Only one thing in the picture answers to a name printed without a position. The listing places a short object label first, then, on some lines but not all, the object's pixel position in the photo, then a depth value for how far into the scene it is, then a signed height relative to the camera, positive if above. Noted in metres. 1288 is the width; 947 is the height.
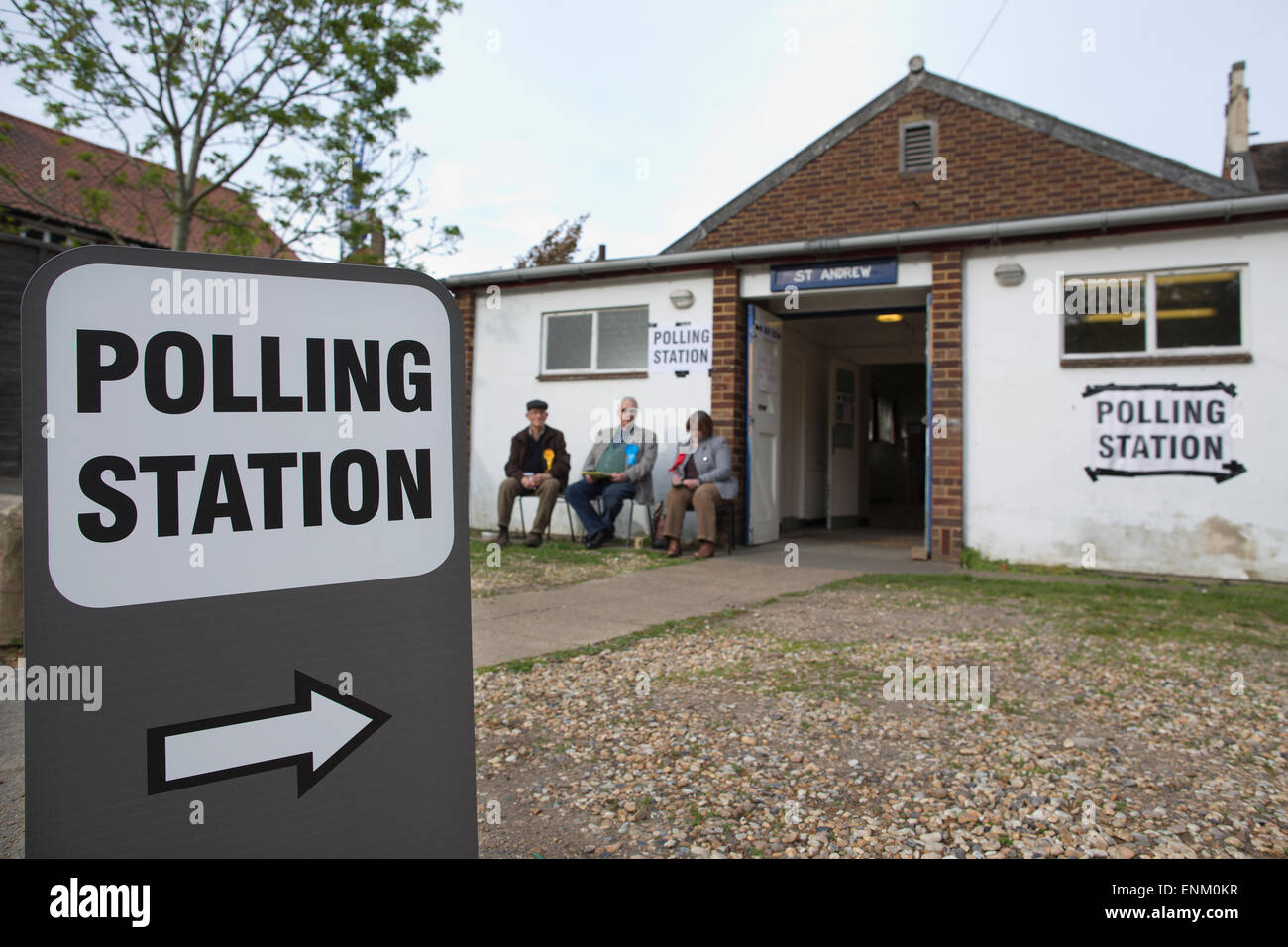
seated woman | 8.50 -0.21
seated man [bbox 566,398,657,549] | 8.99 -0.14
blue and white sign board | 8.72 +2.02
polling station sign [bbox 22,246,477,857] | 1.16 -0.14
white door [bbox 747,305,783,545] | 9.55 +0.50
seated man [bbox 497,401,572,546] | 9.09 -0.05
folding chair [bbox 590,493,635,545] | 9.62 -0.54
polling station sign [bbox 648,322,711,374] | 9.58 +1.34
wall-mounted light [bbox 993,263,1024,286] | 8.06 +1.81
